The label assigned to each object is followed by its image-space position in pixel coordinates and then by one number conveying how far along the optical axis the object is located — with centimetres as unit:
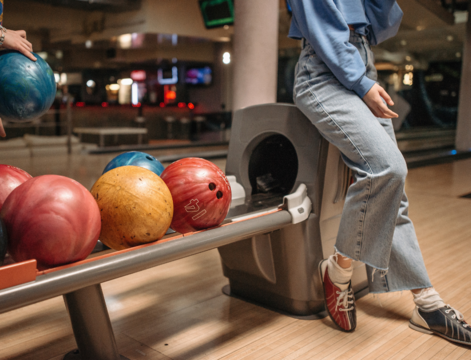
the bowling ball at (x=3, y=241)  87
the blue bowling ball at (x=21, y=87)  106
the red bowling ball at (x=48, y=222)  87
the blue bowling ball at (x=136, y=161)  133
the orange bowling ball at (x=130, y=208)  103
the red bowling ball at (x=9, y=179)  100
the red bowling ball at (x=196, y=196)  117
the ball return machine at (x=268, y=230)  113
